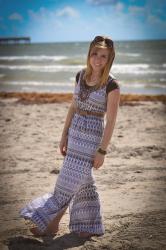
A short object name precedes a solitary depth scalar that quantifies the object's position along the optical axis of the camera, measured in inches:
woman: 129.9
